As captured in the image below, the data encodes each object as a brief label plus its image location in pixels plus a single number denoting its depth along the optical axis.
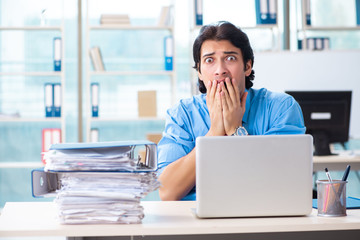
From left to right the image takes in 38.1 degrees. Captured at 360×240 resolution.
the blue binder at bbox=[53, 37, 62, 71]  4.34
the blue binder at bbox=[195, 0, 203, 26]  4.57
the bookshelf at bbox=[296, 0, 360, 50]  4.71
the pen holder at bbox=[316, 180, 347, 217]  1.29
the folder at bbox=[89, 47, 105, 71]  4.52
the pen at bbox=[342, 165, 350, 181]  1.37
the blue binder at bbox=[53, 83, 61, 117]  4.33
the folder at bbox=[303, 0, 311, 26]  4.70
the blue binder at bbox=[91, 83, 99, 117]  4.41
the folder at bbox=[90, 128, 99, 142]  4.46
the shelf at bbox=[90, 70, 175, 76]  4.47
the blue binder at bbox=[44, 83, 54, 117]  4.32
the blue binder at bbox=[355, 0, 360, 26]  4.89
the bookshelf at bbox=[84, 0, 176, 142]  4.75
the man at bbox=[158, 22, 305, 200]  1.85
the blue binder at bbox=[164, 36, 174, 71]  4.44
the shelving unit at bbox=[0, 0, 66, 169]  4.38
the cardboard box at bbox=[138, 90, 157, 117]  4.54
